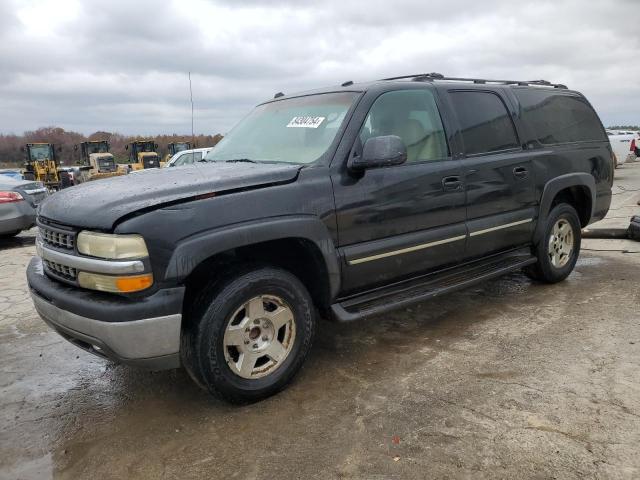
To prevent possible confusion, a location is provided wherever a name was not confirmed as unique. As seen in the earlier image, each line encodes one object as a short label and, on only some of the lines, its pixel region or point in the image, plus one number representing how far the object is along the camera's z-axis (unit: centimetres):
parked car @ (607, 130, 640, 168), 2017
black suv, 269
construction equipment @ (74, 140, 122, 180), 2542
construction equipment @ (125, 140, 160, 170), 2616
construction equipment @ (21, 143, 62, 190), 2520
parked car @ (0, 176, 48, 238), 901
